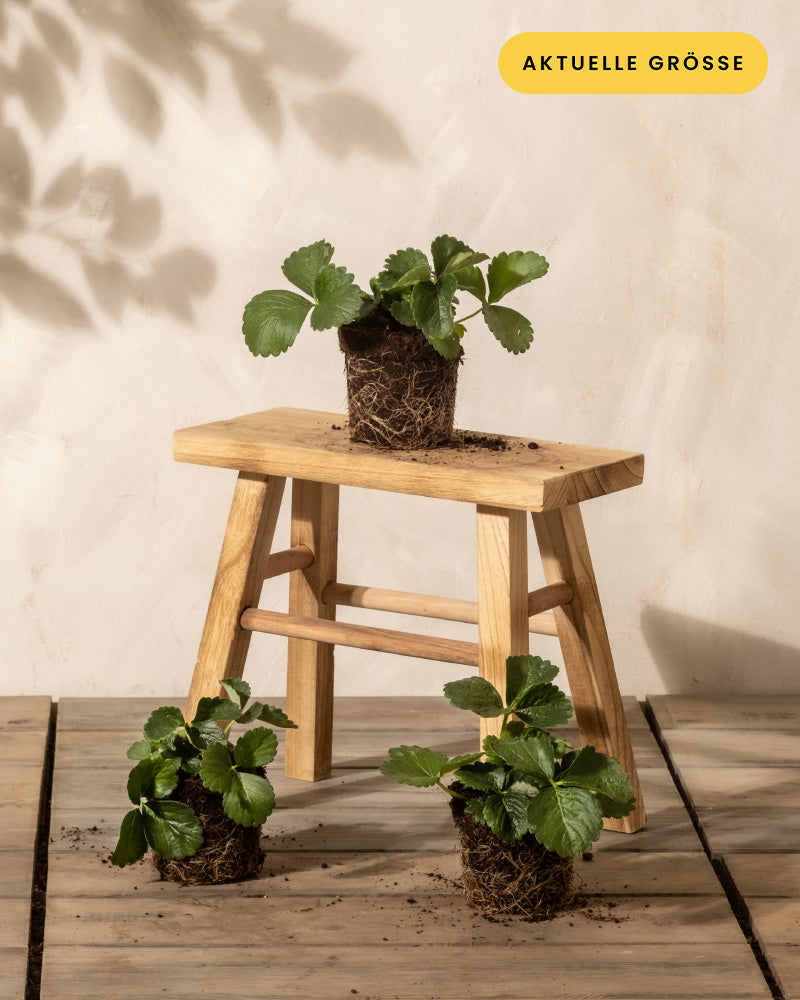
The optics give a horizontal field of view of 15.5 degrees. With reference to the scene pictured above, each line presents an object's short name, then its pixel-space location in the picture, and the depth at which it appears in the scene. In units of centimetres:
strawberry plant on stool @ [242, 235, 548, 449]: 191
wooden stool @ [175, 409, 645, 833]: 190
